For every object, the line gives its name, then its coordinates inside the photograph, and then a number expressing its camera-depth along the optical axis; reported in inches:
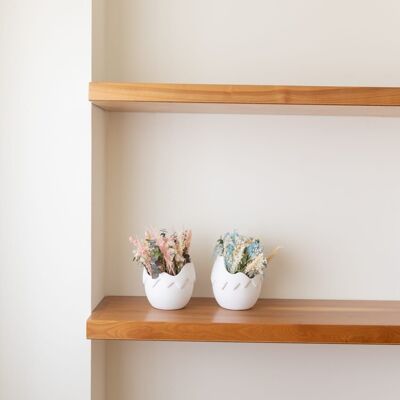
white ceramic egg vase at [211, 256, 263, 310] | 55.1
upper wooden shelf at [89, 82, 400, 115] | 50.6
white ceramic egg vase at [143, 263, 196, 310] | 54.6
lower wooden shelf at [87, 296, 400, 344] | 50.9
